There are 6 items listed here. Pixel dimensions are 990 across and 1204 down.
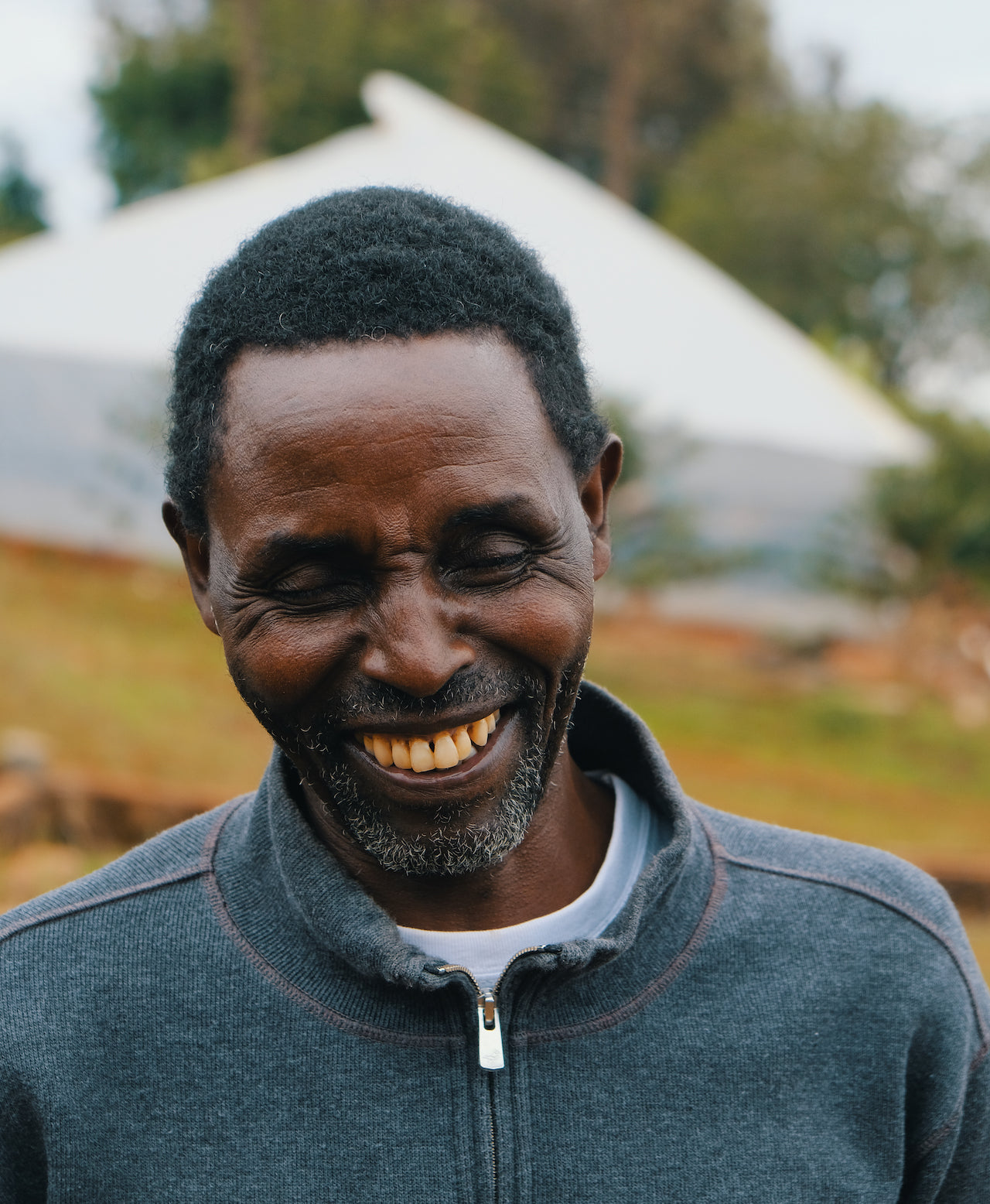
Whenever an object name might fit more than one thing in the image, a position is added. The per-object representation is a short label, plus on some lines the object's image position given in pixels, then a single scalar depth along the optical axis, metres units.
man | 1.62
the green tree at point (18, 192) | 31.06
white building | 11.77
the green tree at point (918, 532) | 12.10
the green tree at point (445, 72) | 28.47
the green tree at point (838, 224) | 29.31
